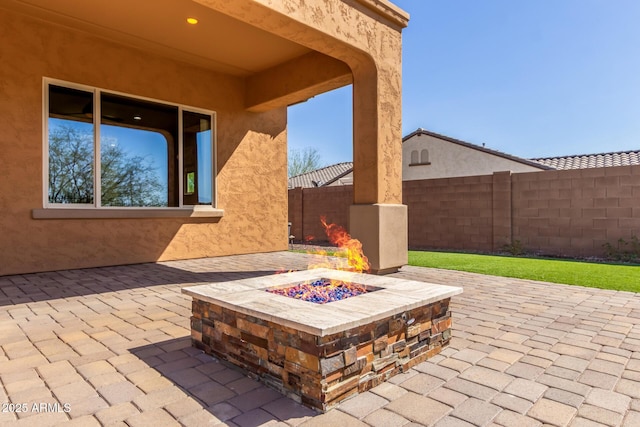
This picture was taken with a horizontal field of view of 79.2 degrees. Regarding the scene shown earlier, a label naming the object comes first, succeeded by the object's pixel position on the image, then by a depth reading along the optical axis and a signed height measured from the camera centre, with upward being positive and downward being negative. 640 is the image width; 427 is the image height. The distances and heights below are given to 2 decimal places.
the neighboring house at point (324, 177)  24.05 +2.60
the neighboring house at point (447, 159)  19.19 +2.85
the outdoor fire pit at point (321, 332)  2.06 -0.73
